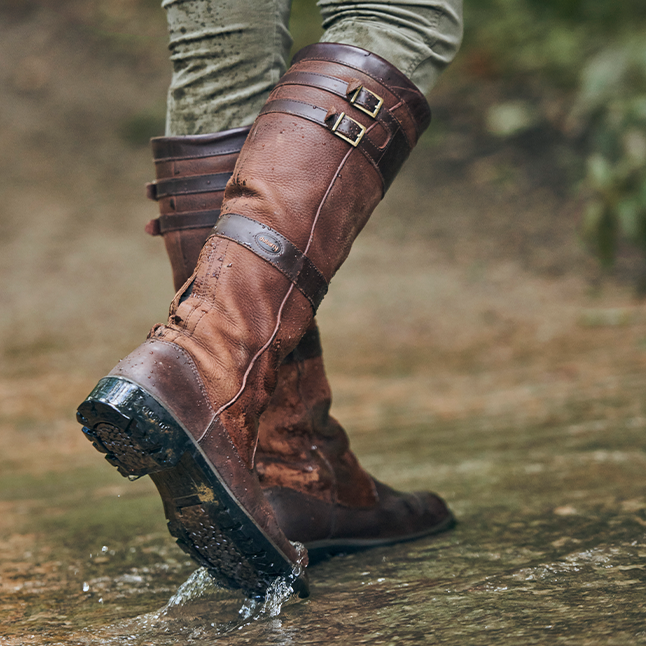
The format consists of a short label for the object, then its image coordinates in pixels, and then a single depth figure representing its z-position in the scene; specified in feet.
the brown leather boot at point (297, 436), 9.19
